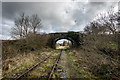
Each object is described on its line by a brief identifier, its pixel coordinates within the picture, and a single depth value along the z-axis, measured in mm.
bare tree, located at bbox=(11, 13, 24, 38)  15012
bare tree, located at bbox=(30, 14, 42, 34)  22594
